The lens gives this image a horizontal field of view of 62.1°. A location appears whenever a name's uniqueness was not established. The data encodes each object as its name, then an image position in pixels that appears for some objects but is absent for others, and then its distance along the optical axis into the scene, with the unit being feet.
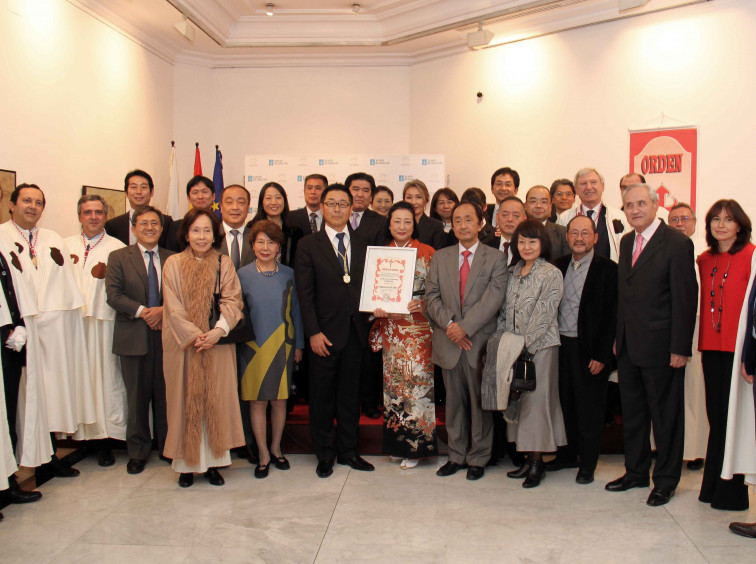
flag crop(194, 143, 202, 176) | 27.40
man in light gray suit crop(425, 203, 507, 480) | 13.51
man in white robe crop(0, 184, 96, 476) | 13.15
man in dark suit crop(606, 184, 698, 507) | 12.25
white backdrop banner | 26.05
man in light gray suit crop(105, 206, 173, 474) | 14.42
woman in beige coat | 13.08
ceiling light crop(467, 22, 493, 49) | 23.65
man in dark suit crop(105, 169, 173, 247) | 16.10
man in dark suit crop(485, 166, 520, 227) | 18.84
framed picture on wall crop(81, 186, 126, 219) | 21.18
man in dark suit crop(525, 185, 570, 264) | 15.62
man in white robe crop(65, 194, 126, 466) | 14.71
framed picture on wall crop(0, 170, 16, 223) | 16.28
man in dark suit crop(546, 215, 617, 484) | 13.23
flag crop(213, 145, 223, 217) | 27.48
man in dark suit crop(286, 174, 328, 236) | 17.03
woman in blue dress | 13.87
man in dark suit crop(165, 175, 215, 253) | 15.85
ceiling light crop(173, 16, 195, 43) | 22.30
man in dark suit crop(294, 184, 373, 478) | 13.96
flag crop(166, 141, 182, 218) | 26.21
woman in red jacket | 11.93
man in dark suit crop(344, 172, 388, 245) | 16.71
